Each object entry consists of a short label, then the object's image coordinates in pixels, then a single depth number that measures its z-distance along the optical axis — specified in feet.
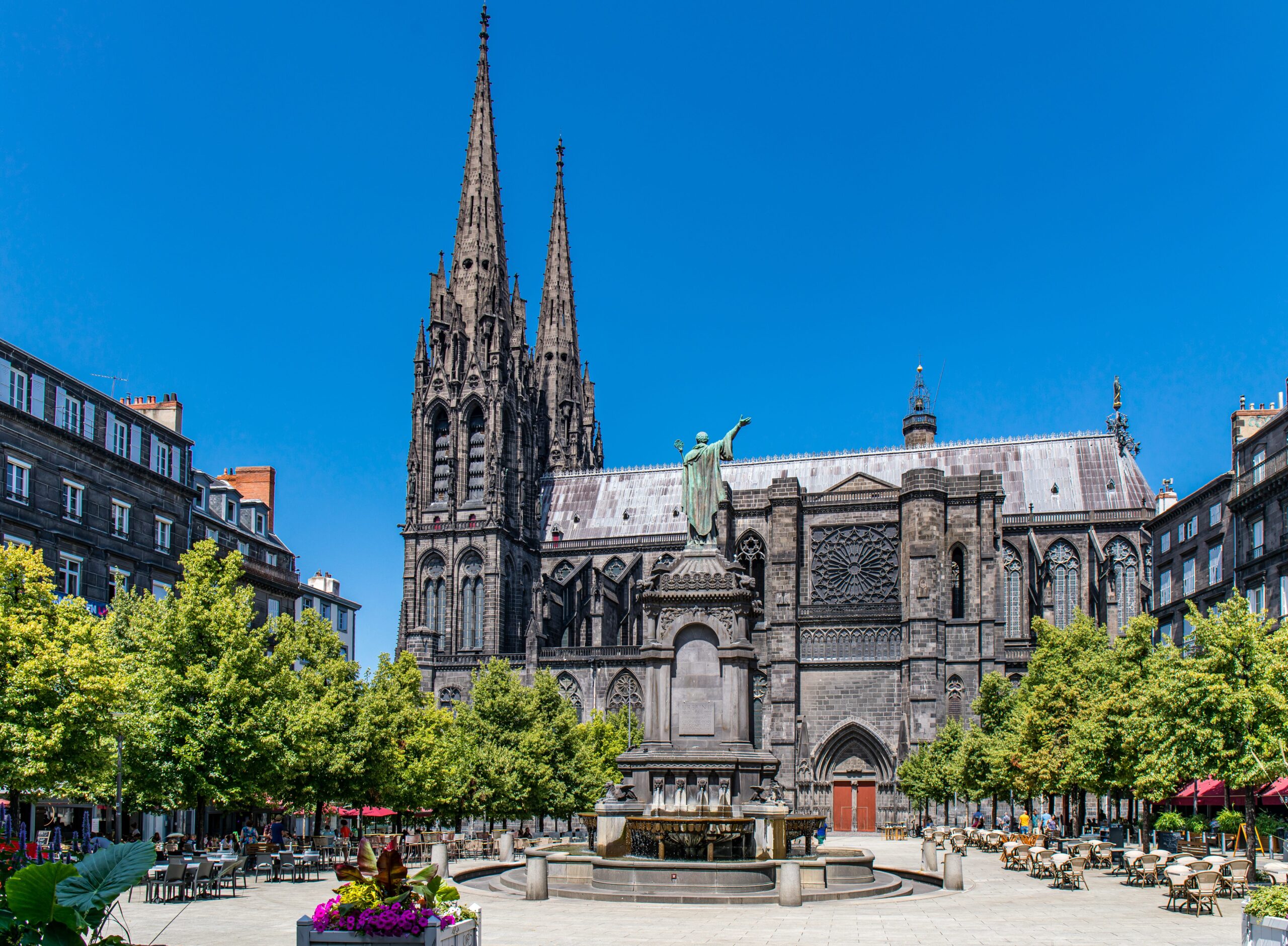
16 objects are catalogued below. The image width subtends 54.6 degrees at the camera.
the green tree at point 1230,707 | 83.82
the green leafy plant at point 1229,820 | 92.22
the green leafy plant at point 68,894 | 18.75
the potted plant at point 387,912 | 30.45
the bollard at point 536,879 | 71.20
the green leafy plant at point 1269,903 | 37.22
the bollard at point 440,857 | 79.82
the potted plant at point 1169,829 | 100.22
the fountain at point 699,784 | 72.18
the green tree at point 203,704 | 85.20
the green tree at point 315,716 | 94.22
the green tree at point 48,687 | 75.51
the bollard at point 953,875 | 79.77
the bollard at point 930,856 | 90.02
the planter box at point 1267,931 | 35.65
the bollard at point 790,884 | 67.41
